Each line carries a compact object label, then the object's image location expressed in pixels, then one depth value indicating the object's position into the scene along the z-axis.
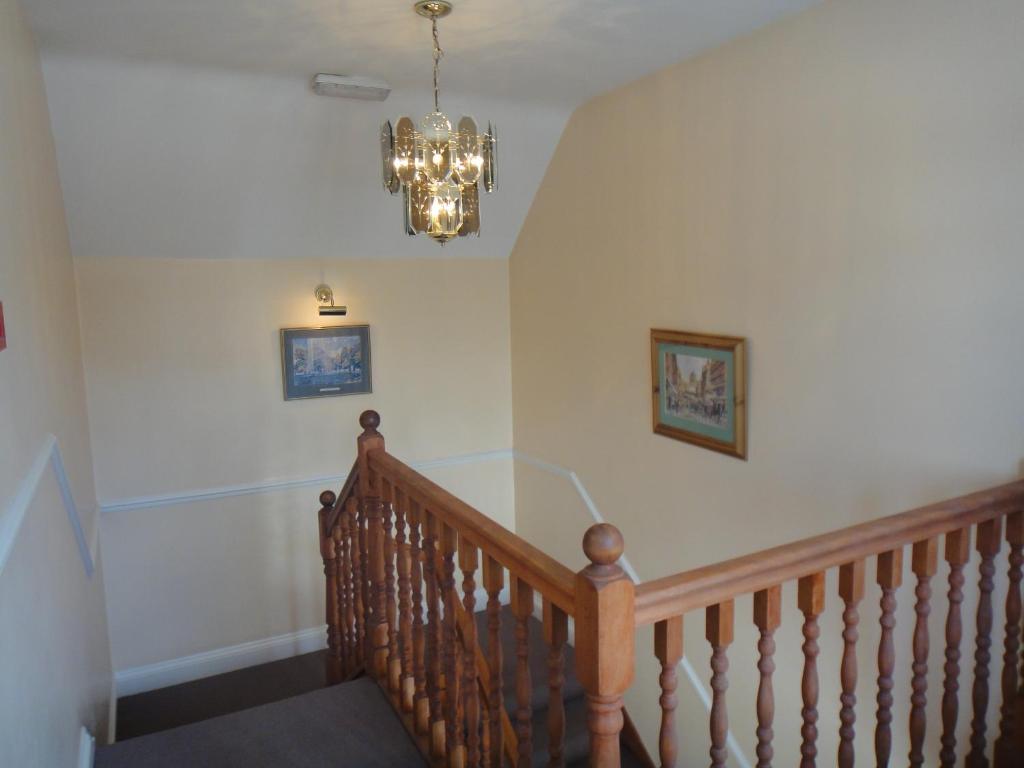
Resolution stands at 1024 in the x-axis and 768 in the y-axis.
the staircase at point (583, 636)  1.46
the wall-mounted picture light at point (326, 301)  4.59
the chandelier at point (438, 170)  2.42
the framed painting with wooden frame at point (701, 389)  3.21
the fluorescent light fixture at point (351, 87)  3.37
